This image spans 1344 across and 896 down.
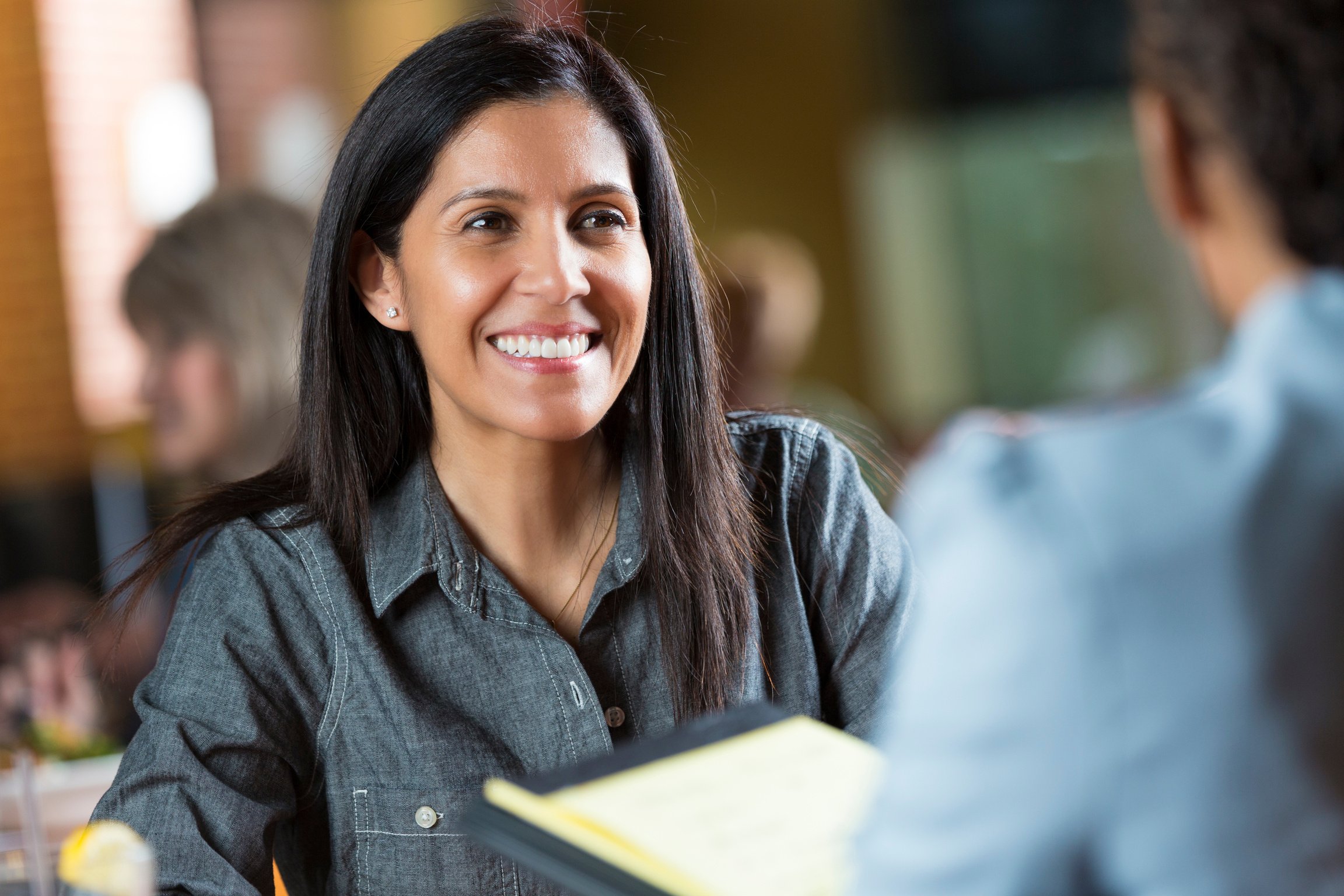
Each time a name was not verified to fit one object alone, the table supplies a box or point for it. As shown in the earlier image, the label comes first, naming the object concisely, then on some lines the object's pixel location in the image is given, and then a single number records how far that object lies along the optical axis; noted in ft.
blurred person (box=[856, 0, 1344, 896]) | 3.69
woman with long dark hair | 5.88
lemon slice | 5.03
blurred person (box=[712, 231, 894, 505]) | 12.35
